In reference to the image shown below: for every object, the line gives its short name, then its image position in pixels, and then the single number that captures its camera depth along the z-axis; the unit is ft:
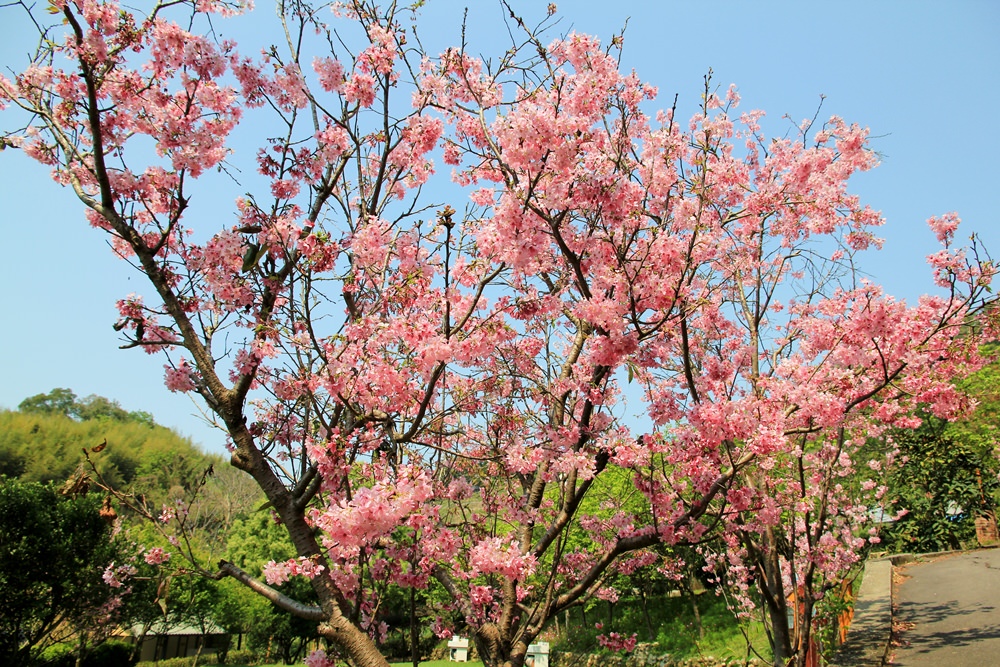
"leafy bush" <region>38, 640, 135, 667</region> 47.39
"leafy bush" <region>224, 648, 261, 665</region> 85.57
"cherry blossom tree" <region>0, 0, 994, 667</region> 10.74
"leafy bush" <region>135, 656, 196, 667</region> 71.36
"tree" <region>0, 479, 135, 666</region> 37.32
